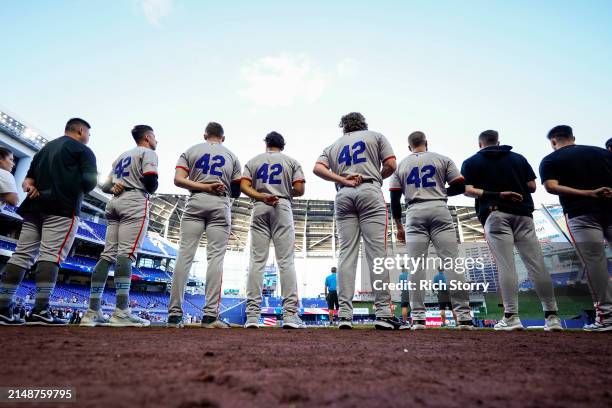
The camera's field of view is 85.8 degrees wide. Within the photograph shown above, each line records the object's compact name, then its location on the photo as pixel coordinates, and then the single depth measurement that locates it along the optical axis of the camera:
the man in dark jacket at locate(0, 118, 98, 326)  2.53
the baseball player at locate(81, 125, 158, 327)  2.77
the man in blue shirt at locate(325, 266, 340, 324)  8.74
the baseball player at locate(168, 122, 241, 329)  2.83
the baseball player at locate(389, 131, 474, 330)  2.96
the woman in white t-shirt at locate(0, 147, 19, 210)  2.89
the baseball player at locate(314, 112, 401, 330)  2.63
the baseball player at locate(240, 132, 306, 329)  2.93
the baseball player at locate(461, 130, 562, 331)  2.84
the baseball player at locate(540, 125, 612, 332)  2.71
